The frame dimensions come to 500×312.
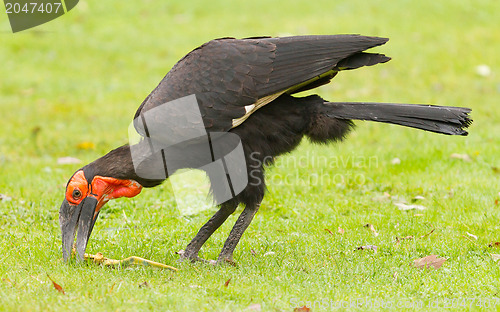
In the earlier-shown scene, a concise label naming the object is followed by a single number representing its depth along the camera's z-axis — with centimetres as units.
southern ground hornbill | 942
